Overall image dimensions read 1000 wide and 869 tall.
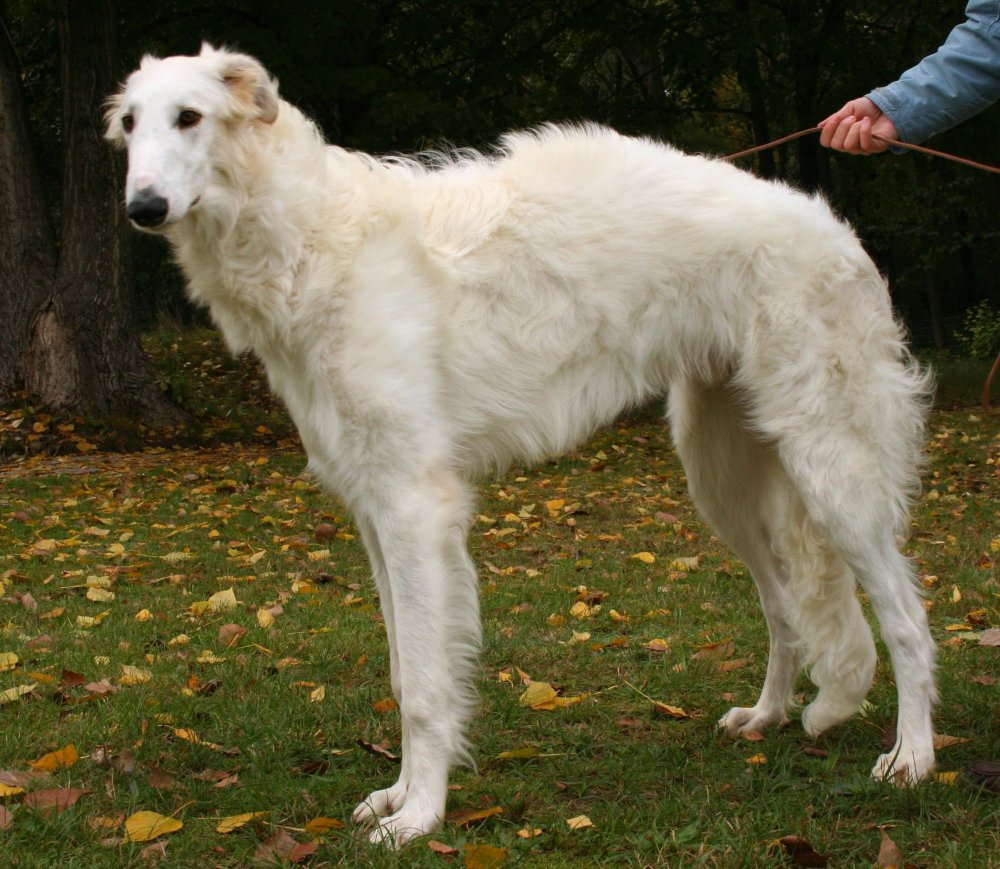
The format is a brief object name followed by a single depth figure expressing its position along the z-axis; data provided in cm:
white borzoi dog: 342
